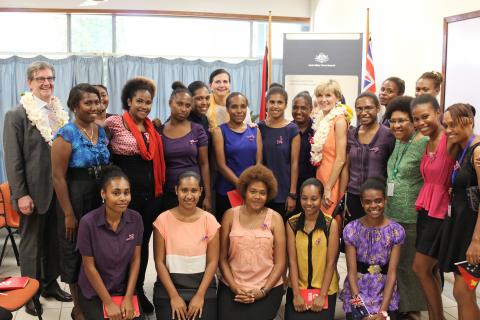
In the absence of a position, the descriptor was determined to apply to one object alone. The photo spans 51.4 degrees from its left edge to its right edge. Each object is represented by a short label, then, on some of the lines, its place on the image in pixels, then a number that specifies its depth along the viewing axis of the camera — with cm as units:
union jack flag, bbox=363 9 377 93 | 597
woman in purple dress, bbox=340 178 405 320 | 299
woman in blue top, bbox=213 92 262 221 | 347
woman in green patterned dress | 313
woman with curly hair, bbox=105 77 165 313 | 315
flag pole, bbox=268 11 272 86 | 672
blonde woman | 342
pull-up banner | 618
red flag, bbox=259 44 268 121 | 611
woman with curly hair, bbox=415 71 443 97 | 385
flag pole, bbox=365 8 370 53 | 613
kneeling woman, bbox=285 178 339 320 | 306
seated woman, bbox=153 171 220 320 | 292
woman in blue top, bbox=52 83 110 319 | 289
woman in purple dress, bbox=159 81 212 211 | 332
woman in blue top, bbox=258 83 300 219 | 350
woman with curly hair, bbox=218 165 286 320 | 298
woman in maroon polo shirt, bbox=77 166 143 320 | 281
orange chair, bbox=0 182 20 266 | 448
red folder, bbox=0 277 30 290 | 263
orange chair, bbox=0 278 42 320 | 246
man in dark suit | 334
